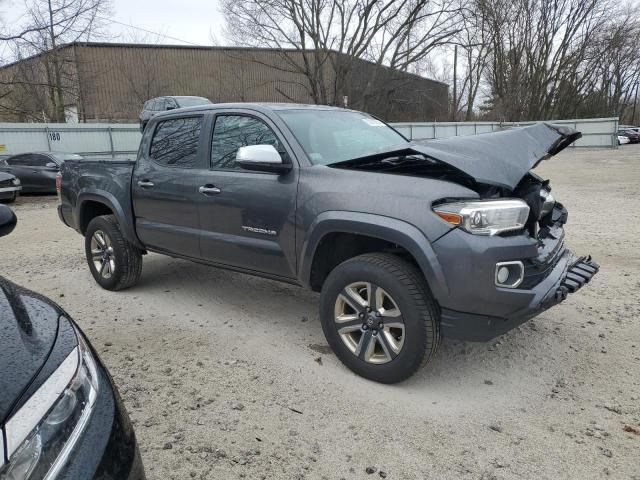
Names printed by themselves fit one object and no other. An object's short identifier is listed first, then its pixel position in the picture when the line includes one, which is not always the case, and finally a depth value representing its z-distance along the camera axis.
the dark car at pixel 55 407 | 1.31
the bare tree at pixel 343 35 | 30.70
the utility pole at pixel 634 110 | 64.72
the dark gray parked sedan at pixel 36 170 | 14.45
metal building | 33.19
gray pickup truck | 2.79
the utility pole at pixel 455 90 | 45.48
